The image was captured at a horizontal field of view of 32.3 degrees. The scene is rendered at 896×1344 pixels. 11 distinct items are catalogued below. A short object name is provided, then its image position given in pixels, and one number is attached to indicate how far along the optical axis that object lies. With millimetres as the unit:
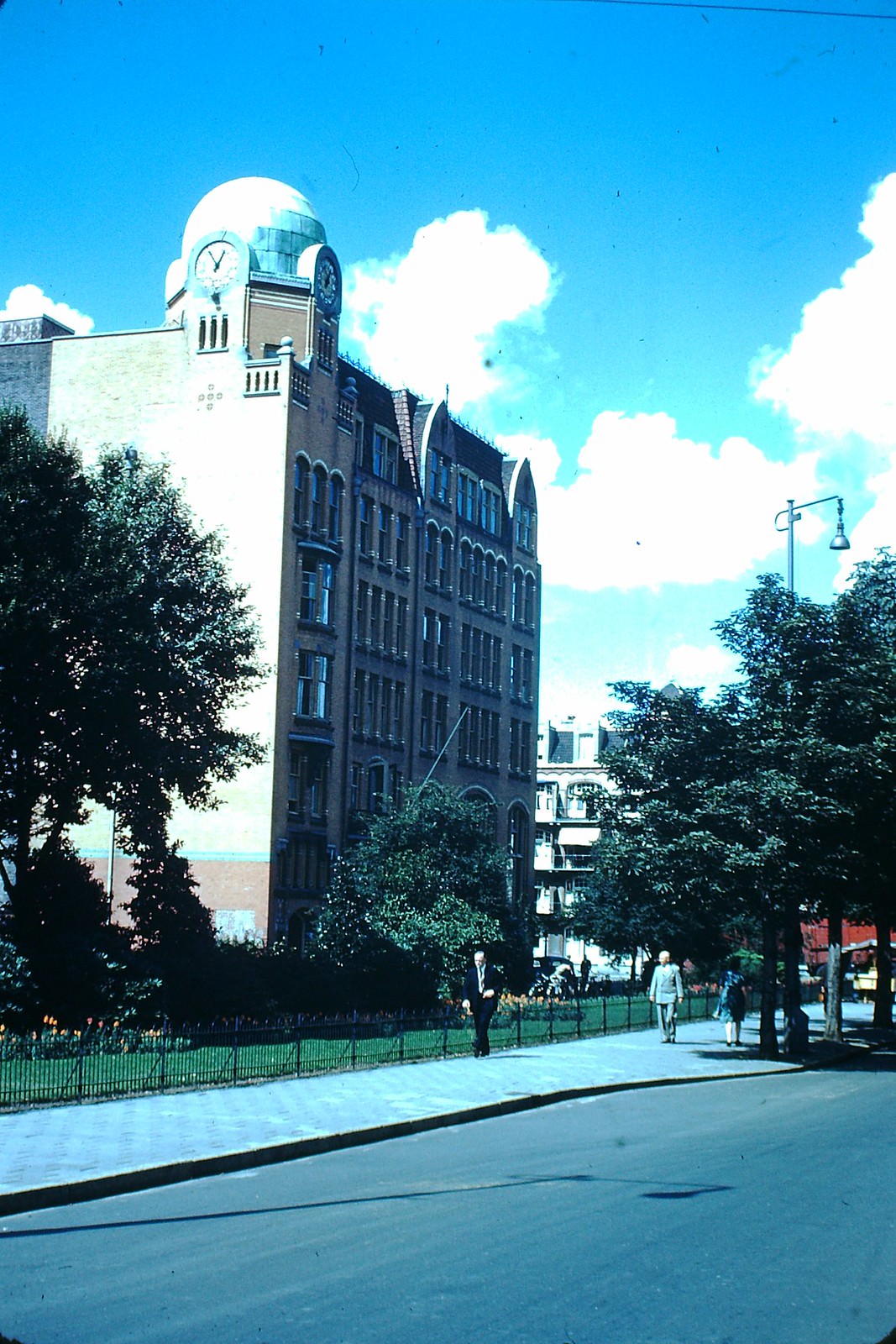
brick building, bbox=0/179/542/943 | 49938
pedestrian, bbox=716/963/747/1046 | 30234
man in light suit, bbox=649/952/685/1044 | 30438
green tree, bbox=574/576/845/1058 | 26500
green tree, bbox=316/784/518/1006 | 36750
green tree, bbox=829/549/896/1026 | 26781
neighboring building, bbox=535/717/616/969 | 94812
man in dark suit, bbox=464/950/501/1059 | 24969
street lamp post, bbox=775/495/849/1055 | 29109
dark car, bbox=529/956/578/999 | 53250
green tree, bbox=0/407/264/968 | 30641
